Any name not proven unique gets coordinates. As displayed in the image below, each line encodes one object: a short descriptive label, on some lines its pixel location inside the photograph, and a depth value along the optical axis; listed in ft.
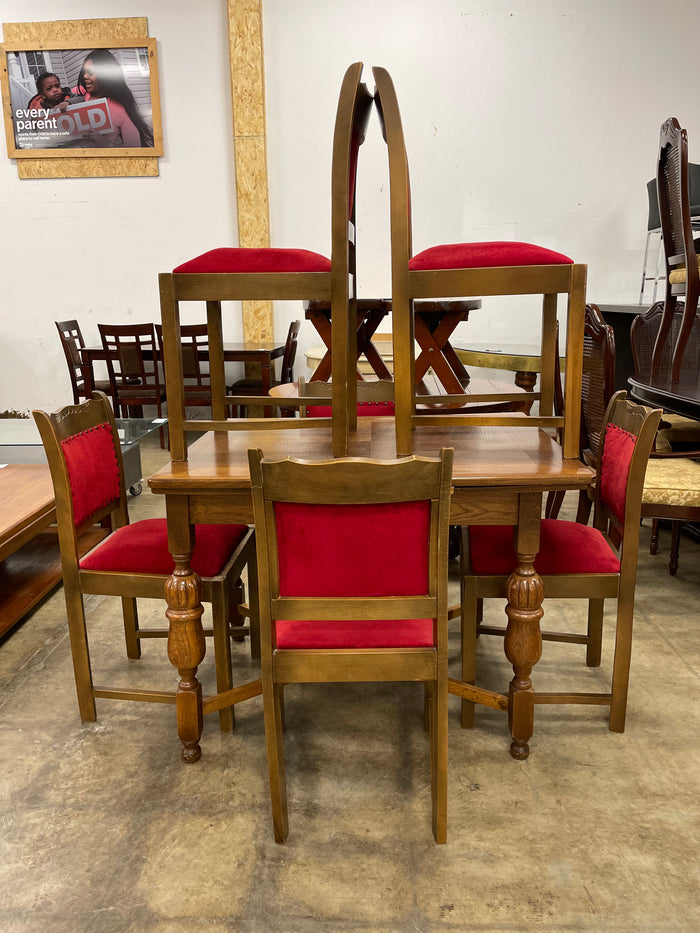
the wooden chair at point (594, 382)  8.91
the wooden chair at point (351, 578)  4.29
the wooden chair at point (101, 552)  5.89
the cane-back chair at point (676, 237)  9.50
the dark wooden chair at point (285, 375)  17.66
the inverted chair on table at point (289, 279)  5.13
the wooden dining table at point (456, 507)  5.23
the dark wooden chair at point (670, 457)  8.25
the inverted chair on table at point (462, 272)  5.20
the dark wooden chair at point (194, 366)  16.02
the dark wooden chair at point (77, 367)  17.75
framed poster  18.93
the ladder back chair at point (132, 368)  16.57
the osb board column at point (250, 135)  18.16
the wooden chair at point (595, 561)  5.81
